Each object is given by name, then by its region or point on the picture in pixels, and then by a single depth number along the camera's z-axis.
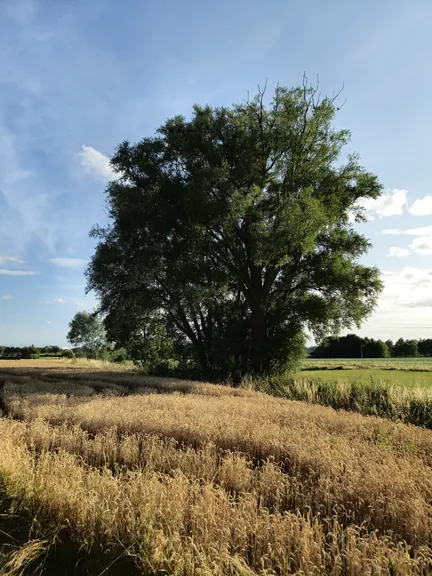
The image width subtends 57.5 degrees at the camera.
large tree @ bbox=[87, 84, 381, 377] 23.45
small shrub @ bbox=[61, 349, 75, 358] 89.15
